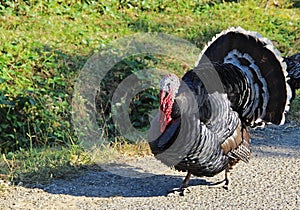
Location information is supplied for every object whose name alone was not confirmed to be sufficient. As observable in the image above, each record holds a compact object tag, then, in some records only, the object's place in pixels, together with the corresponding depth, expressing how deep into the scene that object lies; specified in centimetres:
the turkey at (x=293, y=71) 1117
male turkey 903
